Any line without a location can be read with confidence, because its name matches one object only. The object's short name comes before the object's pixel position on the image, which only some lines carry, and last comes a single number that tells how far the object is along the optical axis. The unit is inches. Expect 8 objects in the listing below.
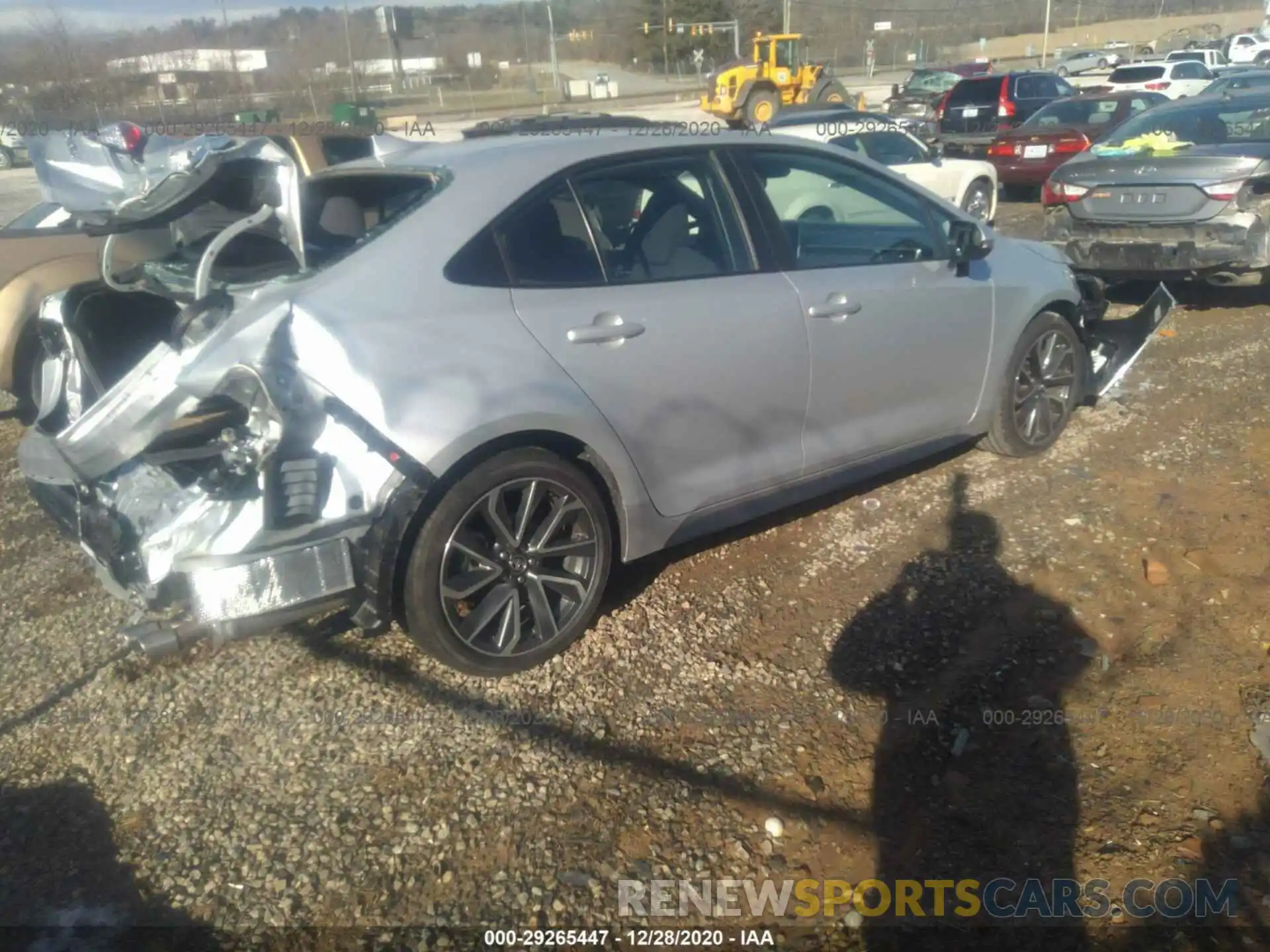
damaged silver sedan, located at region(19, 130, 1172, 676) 115.3
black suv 709.9
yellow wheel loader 1117.7
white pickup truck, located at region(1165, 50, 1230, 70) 1238.3
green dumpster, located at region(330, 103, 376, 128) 982.4
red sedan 540.4
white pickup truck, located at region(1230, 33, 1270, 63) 1378.0
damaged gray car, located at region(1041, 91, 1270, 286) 269.3
